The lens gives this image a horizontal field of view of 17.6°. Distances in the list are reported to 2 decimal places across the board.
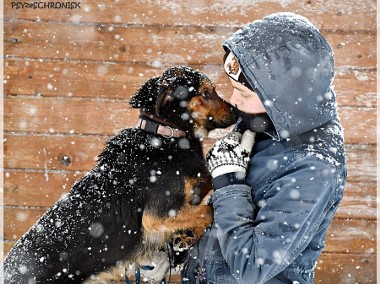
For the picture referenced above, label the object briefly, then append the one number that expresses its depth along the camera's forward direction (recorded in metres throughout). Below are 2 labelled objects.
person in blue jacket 2.48
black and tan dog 2.79
